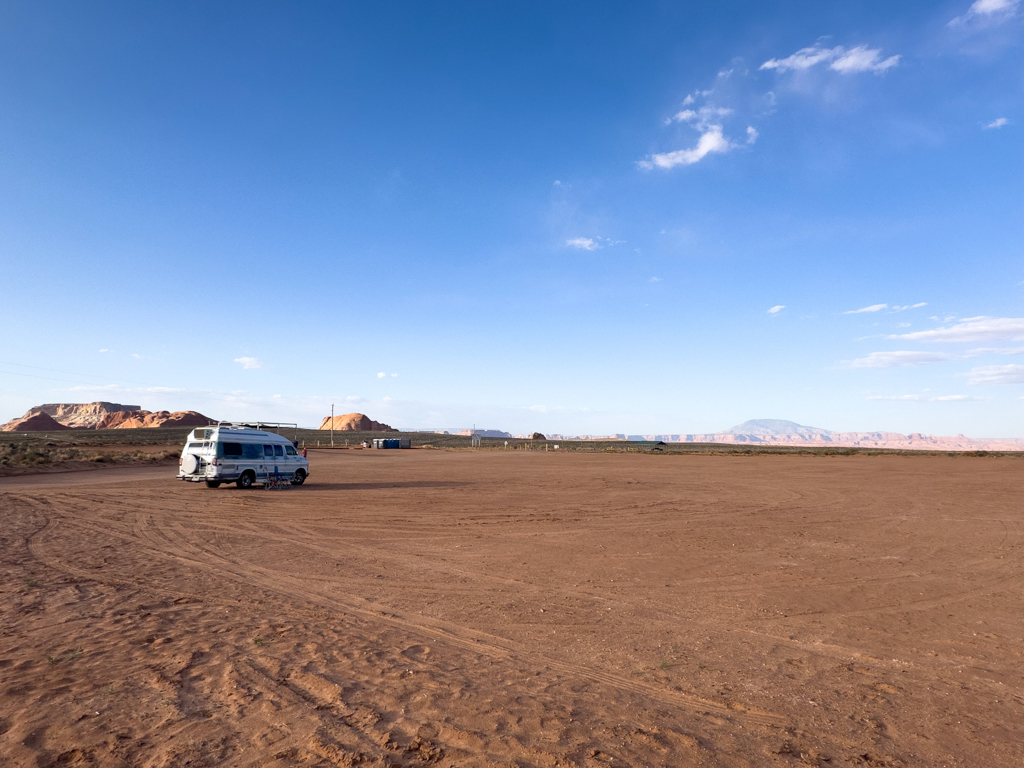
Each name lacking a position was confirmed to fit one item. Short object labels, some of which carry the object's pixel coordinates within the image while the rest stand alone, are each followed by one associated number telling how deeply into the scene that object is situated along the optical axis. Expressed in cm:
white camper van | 2348
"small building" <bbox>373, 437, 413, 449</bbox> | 8194
